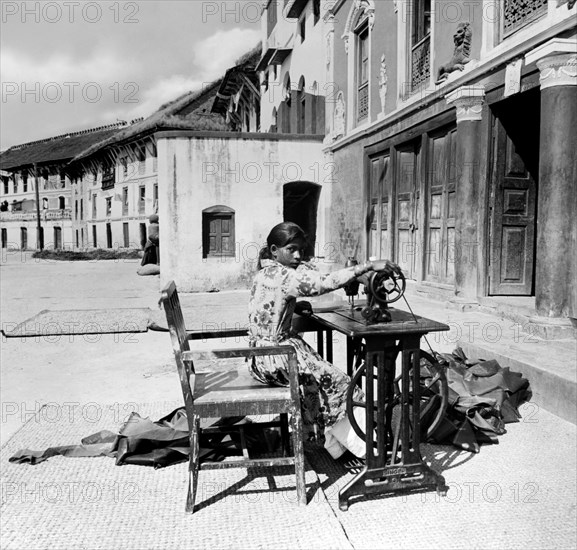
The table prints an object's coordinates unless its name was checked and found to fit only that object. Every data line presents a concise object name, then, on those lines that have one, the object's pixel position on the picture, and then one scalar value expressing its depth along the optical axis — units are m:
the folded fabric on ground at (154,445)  3.70
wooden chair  3.06
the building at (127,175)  33.93
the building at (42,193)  48.22
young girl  3.35
